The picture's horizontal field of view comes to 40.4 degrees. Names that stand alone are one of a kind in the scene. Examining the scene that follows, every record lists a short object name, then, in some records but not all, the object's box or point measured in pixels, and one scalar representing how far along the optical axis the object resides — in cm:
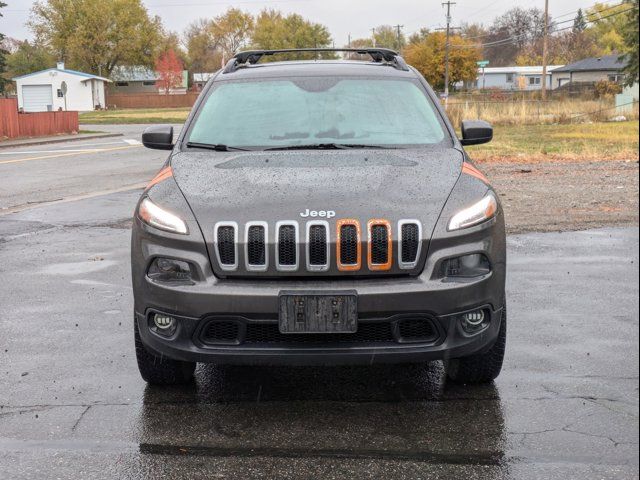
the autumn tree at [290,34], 11950
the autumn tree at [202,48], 13162
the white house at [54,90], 9031
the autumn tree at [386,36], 15054
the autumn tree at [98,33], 10562
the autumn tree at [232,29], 13100
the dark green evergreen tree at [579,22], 6841
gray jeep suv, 379
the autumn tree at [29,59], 10669
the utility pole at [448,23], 7962
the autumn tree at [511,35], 11988
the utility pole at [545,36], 6525
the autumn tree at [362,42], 15338
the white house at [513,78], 11706
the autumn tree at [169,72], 11006
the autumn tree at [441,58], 9112
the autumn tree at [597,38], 10201
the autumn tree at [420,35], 12456
